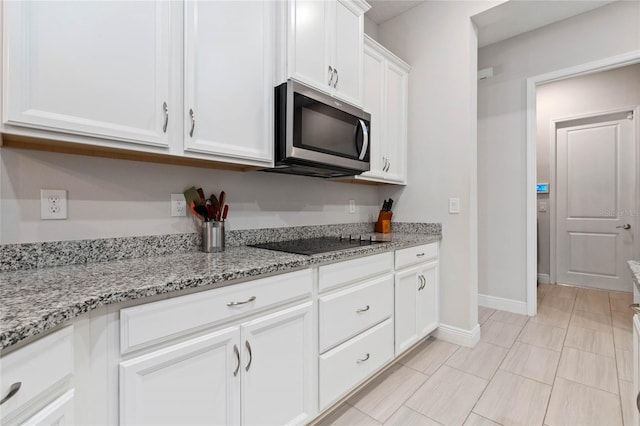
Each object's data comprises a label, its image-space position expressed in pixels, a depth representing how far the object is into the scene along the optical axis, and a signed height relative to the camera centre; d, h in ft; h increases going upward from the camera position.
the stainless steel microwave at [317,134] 5.00 +1.50
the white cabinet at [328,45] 5.20 +3.27
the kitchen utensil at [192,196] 4.95 +0.28
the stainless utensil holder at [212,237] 4.88 -0.40
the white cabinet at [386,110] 7.45 +2.79
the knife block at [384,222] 8.57 -0.27
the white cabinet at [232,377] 2.92 -1.90
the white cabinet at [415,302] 6.39 -2.12
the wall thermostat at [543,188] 13.53 +1.17
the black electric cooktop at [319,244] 5.03 -0.63
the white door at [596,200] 11.80 +0.55
